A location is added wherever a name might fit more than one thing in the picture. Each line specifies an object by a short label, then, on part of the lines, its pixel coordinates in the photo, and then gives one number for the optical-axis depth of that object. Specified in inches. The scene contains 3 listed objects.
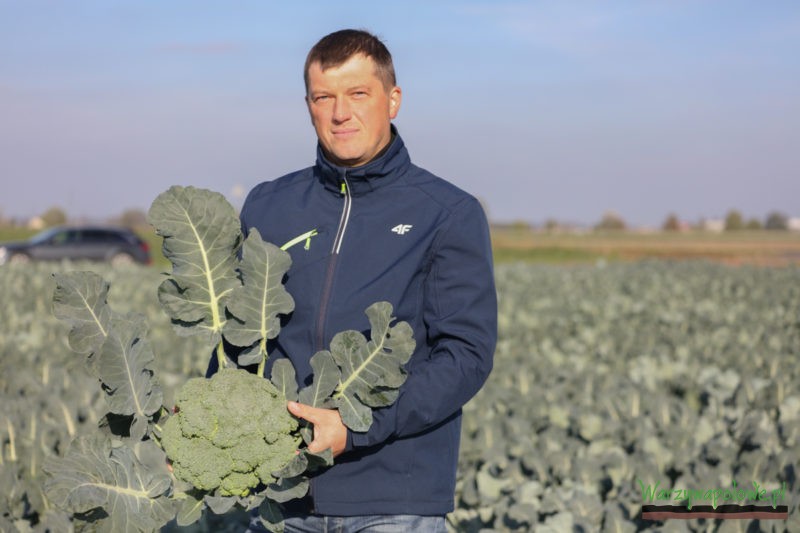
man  105.1
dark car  1147.7
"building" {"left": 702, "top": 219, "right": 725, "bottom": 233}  5516.7
